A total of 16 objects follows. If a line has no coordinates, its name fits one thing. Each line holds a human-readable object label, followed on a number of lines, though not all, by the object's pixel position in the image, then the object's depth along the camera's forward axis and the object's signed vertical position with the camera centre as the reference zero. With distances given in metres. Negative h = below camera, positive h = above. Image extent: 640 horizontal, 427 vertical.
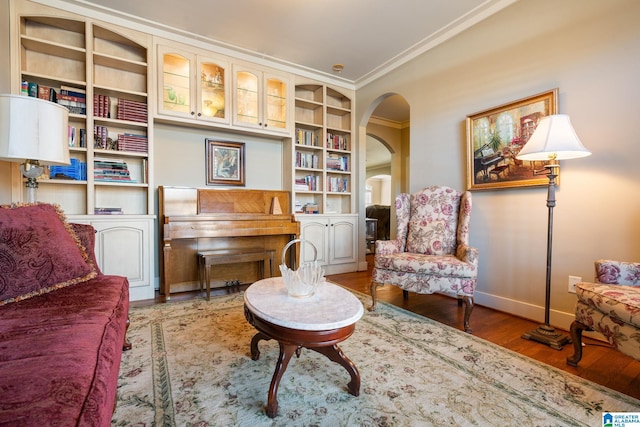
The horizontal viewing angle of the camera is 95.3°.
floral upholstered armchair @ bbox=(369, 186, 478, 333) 2.16 -0.36
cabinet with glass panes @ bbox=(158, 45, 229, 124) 2.97 +1.29
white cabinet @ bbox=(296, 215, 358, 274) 3.74 -0.43
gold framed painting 2.25 +0.57
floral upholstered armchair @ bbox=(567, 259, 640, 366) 1.29 -0.47
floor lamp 1.76 +0.35
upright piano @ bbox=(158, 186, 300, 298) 2.82 -0.20
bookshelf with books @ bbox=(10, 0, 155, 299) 2.55 +0.85
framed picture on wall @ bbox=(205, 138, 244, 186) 3.42 +0.54
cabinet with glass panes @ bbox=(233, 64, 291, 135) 3.35 +1.28
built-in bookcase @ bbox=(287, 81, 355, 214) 3.92 +0.81
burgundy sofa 0.62 -0.39
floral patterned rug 1.20 -0.86
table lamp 1.59 +0.44
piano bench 2.77 -0.50
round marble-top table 1.17 -0.47
